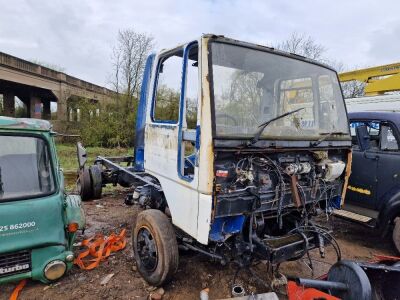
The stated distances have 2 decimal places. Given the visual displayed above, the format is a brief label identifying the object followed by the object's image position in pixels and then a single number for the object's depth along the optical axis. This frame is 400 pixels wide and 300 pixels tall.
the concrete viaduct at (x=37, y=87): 21.20
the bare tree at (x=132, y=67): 20.14
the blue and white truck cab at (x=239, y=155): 2.83
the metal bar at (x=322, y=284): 2.66
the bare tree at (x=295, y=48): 25.70
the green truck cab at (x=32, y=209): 3.09
